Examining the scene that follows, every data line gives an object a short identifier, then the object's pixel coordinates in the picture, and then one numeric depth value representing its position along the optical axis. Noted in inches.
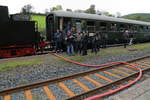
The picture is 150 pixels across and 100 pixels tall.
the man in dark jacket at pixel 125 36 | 417.0
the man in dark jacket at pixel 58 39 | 289.7
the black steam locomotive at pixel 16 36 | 236.2
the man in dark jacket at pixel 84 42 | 281.2
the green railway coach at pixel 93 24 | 313.4
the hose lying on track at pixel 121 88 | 108.0
